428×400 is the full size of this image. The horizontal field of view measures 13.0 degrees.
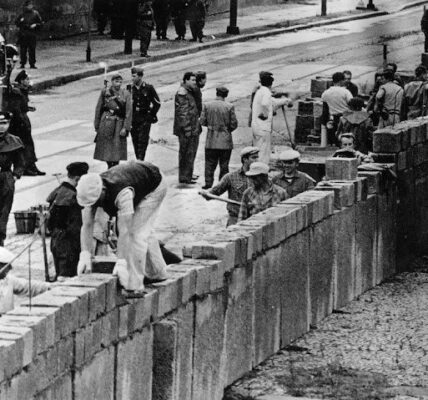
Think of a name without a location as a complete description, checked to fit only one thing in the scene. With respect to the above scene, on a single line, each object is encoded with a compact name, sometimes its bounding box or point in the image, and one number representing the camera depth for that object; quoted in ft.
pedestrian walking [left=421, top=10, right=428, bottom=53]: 154.92
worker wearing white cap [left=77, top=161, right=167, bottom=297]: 48.03
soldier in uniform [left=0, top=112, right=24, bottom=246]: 71.00
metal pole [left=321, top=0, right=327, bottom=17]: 186.00
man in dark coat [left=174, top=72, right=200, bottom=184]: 91.91
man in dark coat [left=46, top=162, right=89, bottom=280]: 60.18
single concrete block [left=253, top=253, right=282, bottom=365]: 62.13
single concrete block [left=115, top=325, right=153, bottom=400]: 48.80
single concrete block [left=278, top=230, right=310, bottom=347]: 65.26
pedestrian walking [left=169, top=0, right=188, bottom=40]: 159.33
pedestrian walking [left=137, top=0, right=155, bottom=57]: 147.23
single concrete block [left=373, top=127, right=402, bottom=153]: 83.87
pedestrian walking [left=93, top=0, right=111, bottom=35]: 159.84
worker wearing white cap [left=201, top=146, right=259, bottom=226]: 69.51
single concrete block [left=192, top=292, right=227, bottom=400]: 55.21
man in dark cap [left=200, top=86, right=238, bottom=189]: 89.66
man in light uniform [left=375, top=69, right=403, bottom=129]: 97.81
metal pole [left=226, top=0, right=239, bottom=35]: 168.35
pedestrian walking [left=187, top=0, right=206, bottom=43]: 158.92
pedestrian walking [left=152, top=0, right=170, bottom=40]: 159.63
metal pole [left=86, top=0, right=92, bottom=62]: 143.64
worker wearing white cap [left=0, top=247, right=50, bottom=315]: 48.26
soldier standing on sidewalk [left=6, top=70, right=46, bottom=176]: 90.84
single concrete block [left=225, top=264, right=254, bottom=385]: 58.90
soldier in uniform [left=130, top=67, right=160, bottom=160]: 93.35
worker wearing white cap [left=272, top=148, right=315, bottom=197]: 70.54
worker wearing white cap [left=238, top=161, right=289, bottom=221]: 67.10
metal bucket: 77.41
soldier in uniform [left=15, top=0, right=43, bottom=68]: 135.03
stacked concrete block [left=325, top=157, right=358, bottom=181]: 76.18
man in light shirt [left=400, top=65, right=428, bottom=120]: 104.42
